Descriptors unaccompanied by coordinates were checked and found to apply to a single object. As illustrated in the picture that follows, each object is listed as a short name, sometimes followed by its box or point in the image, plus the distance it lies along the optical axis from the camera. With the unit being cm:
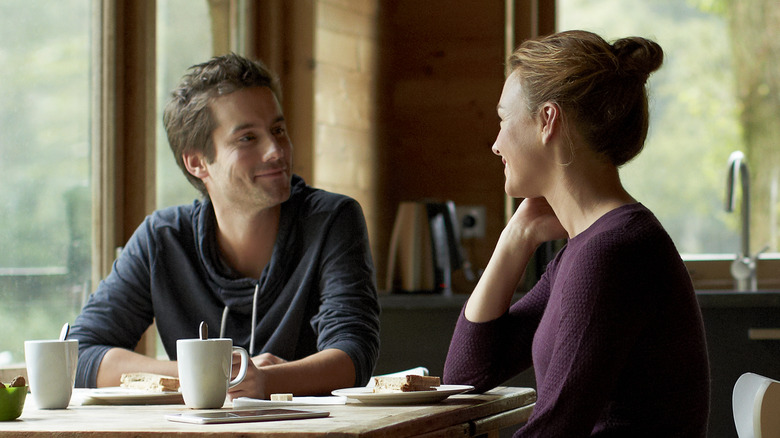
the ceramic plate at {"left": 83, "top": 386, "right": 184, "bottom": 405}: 499
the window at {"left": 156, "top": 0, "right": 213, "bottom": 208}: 640
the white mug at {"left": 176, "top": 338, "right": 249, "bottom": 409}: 487
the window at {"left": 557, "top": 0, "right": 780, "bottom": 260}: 803
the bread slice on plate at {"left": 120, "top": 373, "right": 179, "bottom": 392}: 505
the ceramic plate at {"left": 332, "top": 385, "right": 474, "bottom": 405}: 489
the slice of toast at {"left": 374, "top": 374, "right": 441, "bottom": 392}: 494
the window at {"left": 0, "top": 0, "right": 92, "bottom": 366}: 585
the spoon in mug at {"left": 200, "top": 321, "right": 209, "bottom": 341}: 489
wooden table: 461
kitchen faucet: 751
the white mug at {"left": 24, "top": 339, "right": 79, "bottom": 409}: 495
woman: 479
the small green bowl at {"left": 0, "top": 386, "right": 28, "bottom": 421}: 481
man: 554
